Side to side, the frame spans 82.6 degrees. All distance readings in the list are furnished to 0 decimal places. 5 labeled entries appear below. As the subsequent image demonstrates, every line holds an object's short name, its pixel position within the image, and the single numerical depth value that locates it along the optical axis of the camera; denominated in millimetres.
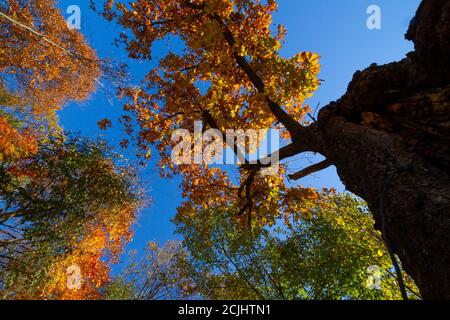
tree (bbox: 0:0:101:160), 14000
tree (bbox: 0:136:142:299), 12531
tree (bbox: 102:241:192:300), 16188
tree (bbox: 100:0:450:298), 3020
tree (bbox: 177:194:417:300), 11508
